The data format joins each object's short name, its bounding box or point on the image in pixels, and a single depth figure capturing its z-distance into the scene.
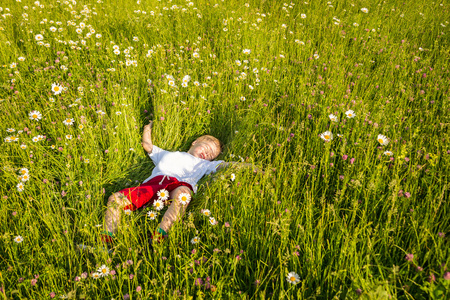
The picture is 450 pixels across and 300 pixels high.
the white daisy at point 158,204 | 2.24
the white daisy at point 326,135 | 2.61
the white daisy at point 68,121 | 2.74
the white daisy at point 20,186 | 2.24
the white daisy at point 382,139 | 2.53
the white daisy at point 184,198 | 2.35
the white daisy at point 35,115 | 2.92
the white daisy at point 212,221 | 1.98
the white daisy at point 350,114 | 2.84
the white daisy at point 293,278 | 1.58
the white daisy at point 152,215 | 2.09
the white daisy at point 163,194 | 2.41
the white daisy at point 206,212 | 2.04
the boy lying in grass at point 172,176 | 2.25
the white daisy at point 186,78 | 3.44
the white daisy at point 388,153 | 2.30
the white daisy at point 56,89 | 3.14
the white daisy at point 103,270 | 1.69
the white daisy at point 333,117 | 2.77
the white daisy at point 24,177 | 2.28
